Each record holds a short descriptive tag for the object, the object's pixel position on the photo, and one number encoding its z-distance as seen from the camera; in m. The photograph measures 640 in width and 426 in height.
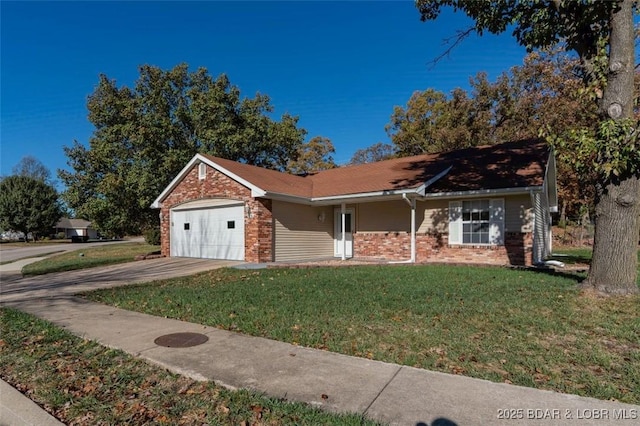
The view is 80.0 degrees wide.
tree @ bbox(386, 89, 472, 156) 28.05
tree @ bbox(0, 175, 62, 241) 44.50
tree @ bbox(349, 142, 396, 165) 46.73
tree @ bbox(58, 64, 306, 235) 20.81
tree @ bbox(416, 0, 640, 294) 6.27
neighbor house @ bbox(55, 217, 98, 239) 71.75
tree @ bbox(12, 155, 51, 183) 60.81
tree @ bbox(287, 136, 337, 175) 39.59
